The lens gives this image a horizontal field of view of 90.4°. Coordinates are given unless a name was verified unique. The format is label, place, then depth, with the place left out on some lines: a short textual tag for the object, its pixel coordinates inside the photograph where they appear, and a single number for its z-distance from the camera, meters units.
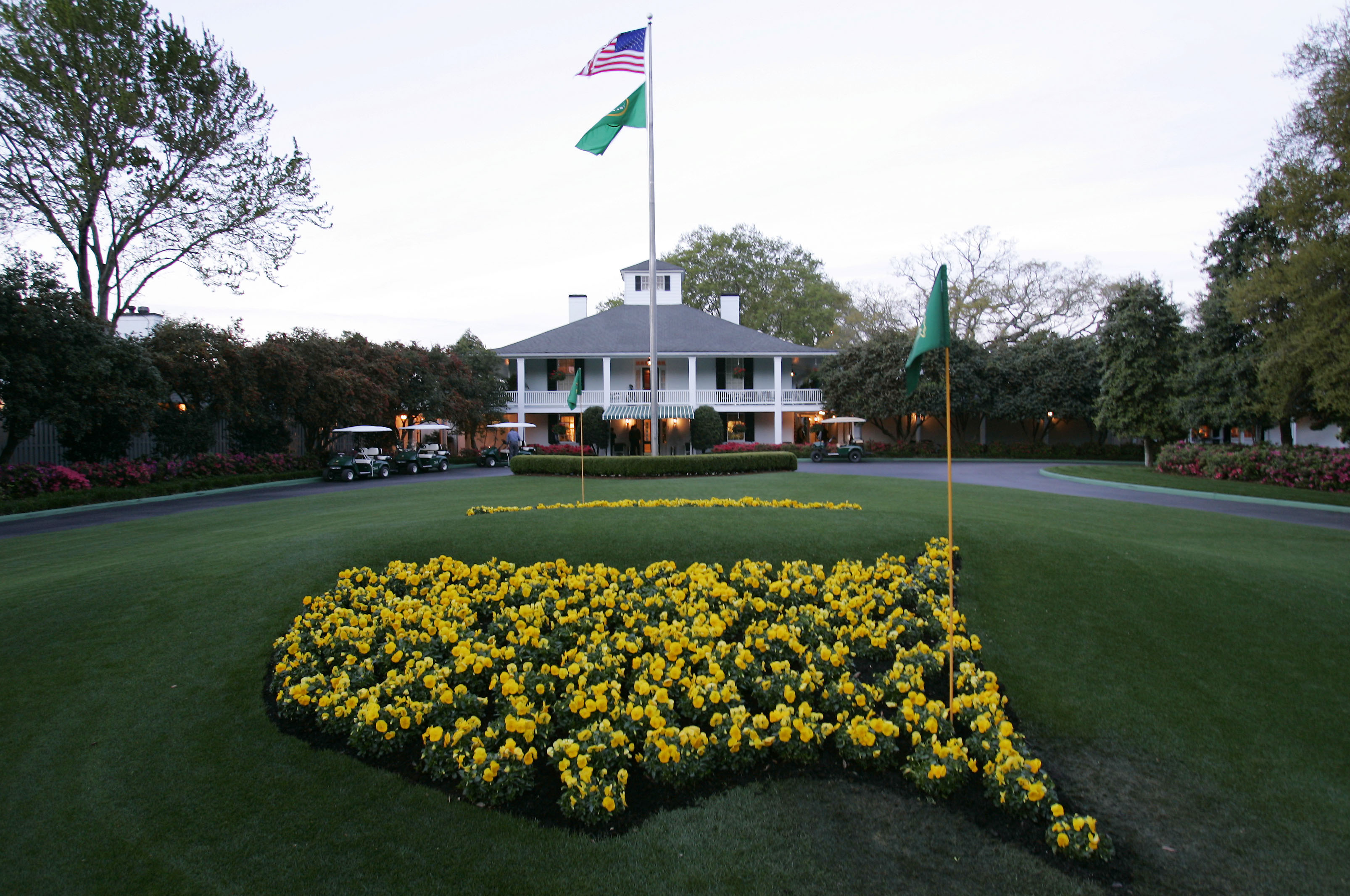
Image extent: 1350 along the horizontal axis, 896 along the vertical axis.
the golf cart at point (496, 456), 31.91
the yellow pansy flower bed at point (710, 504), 9.88
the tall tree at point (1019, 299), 44.22
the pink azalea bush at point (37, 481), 16.11
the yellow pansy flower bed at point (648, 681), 3.65
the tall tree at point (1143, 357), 23.70
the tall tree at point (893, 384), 35.31
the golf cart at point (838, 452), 31.25
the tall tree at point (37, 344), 16.50
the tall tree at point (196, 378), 21.45
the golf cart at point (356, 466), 24.38
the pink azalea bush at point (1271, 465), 16.27
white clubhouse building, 35.84
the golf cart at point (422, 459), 27.70
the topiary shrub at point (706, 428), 33.91
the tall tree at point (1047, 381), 35.66
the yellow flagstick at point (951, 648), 4.05
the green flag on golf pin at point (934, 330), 3.91
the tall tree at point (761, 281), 52.72
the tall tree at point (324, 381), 24.00
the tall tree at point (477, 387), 33.22
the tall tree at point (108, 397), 17.64
